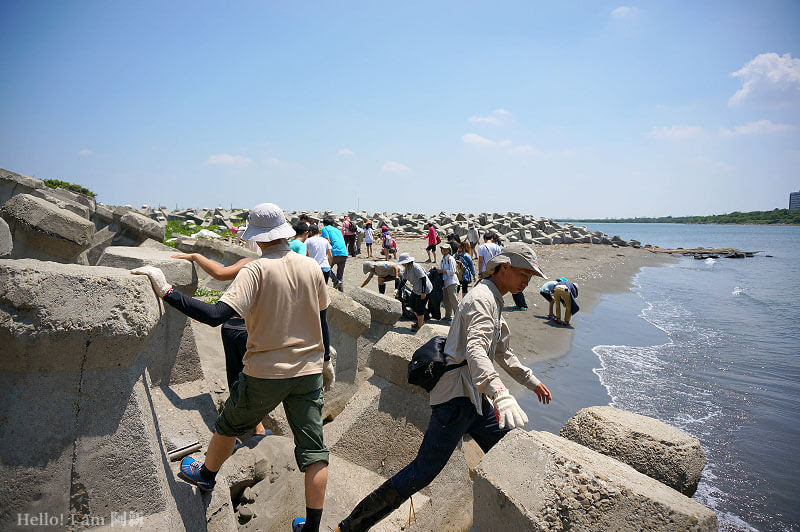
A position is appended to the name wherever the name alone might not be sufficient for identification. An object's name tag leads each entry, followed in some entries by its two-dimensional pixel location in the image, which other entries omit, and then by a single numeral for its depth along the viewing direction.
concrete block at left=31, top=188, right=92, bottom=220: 5.82
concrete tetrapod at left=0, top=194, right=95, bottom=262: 3.04
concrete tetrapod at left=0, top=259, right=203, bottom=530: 1.49
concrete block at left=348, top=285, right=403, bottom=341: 5.17
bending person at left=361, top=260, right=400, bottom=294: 9.23
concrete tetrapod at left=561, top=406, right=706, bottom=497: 2.51
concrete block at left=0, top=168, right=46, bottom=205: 7.68
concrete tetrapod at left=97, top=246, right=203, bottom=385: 2.74
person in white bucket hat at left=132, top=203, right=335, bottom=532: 2.17
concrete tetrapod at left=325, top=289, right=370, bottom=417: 4.16
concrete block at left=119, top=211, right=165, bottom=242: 6.01
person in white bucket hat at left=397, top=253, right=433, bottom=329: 8.34
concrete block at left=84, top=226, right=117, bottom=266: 6.91
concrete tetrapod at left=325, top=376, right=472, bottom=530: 3.05
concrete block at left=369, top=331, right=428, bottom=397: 3.09
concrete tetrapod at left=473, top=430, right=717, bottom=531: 1.75
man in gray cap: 2.31
